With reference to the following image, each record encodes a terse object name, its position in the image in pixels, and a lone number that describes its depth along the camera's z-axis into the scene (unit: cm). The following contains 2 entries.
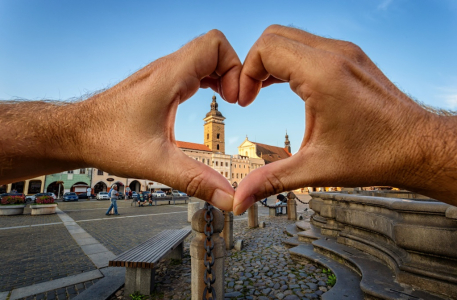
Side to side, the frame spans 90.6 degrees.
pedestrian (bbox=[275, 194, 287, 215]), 1445
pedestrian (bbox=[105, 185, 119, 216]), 1354
